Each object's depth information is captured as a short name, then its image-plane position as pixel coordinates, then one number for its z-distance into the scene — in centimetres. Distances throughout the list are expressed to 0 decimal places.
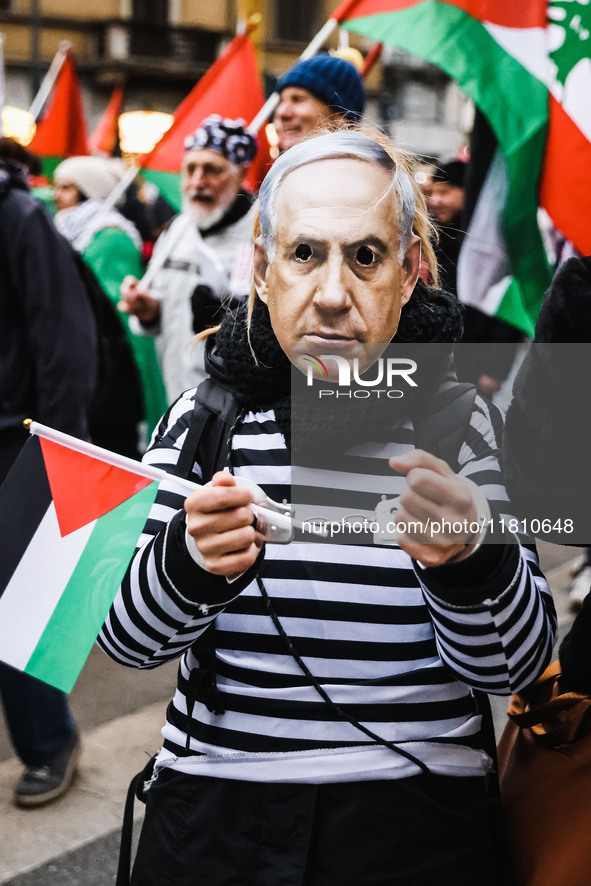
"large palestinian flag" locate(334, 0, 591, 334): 257
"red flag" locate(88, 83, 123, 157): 1059
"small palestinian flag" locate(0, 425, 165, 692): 125
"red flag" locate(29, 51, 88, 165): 756
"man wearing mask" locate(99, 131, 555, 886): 123
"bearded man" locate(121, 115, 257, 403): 383
